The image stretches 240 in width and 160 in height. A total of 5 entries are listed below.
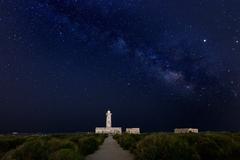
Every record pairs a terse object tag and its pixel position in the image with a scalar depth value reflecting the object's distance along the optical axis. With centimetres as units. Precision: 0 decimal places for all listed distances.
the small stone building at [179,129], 6563
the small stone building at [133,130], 7255
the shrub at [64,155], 781
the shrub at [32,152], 824
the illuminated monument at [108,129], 7601
